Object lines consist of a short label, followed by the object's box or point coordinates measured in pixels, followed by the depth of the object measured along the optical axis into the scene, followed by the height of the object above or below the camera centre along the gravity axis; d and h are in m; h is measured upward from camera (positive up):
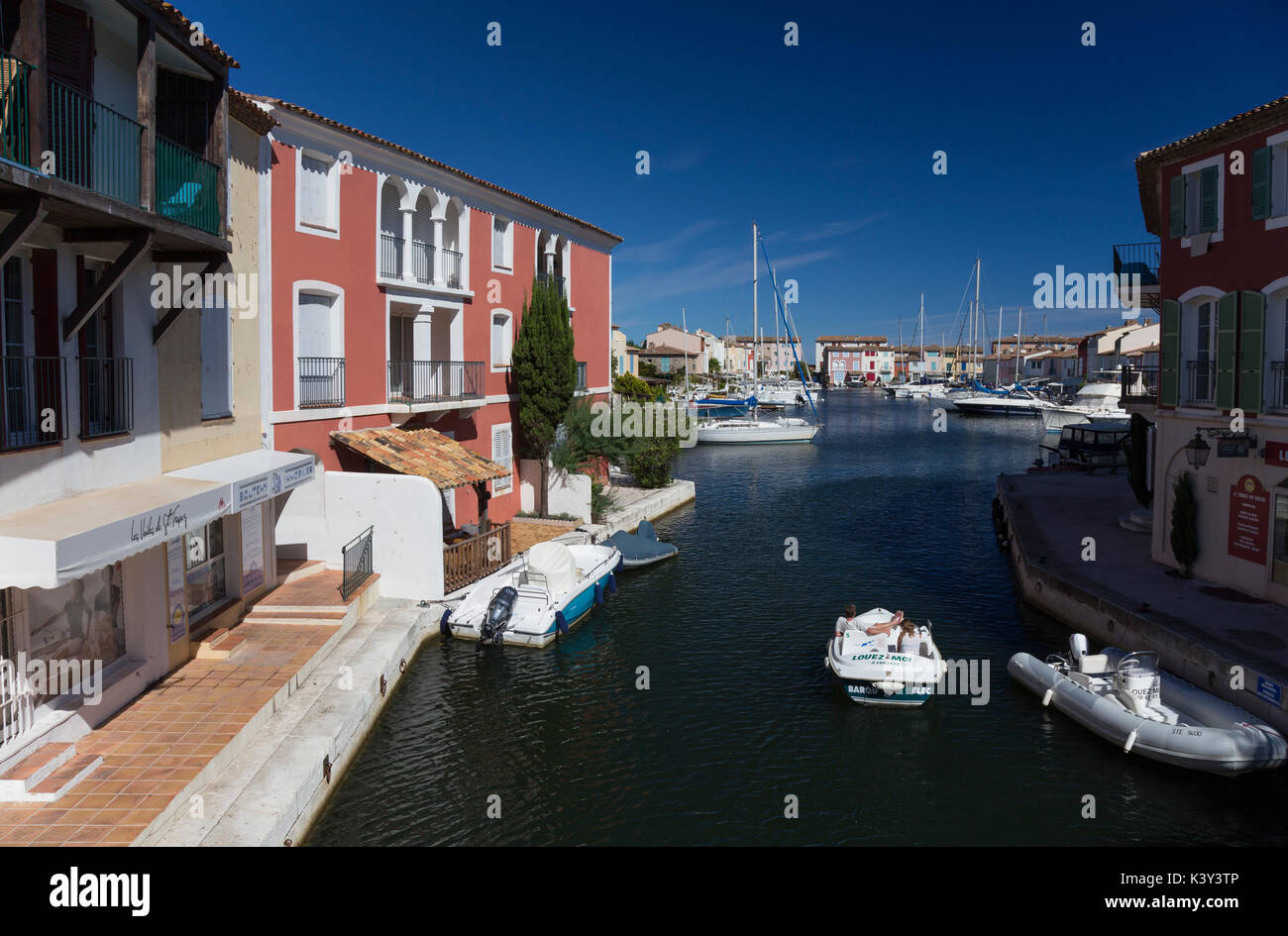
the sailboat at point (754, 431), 61.31 -0.39
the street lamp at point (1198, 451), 16.83 -0.54
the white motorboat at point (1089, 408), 78.35 +1.48
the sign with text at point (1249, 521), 16.22 -1.84
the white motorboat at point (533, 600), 17.19 -3.59
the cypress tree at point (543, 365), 25.48 +1.78
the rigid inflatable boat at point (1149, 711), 11.82 -4.28
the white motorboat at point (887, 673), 14.34 -4.08
